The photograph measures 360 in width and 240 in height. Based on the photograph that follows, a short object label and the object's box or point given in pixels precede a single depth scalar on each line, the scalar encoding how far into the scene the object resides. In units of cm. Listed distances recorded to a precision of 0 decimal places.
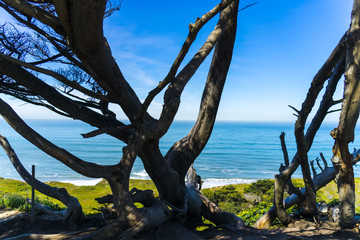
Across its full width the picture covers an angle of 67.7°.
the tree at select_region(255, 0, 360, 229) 345
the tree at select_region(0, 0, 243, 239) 250
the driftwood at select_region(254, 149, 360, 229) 529
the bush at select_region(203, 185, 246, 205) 1198
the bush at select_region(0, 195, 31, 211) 540
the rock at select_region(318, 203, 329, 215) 490
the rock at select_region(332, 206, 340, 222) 446
